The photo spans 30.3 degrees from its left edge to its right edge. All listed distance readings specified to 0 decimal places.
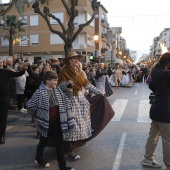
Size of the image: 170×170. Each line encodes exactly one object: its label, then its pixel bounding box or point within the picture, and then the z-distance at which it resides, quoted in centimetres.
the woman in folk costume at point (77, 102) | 539
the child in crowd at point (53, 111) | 479
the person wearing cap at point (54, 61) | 876
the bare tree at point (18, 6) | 1216
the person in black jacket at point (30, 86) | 890
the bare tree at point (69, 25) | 1648
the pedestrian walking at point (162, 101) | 474
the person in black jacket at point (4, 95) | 664
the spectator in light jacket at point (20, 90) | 1063
